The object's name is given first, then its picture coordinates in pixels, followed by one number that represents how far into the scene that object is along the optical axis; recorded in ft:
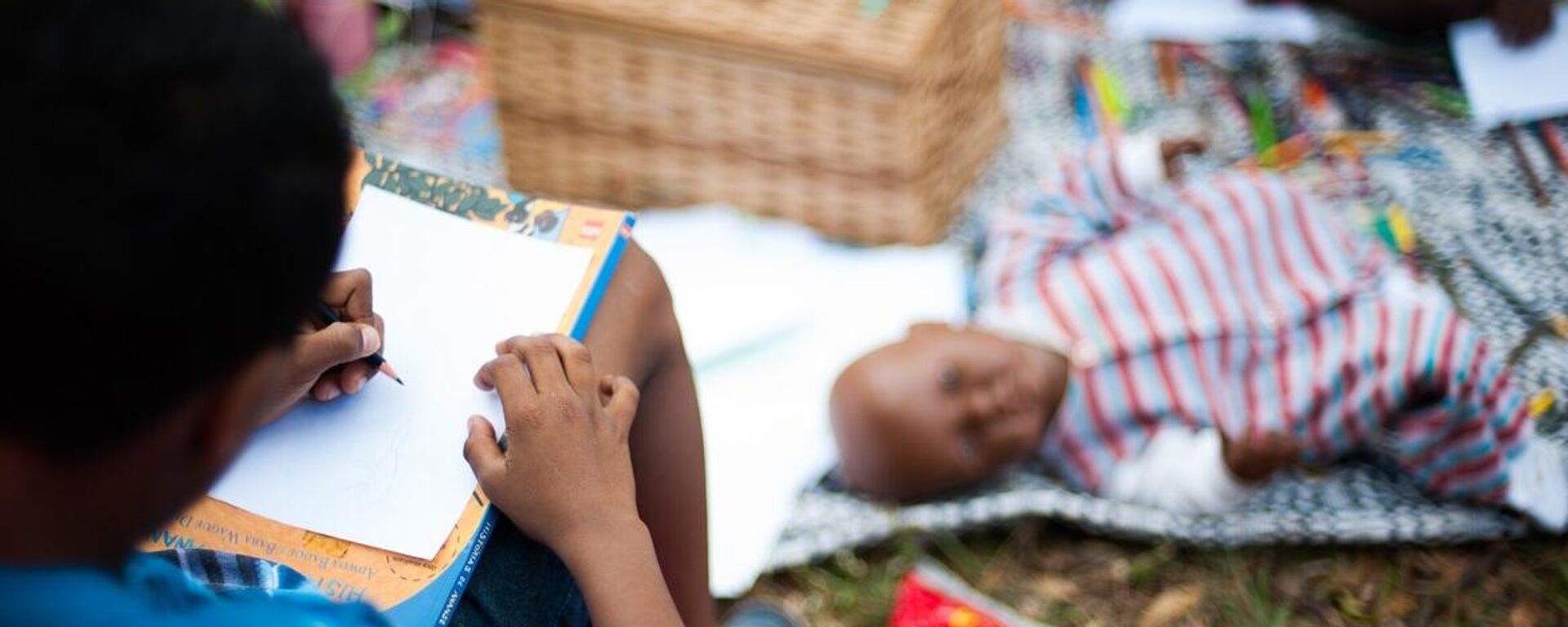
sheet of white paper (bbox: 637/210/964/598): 5.37
